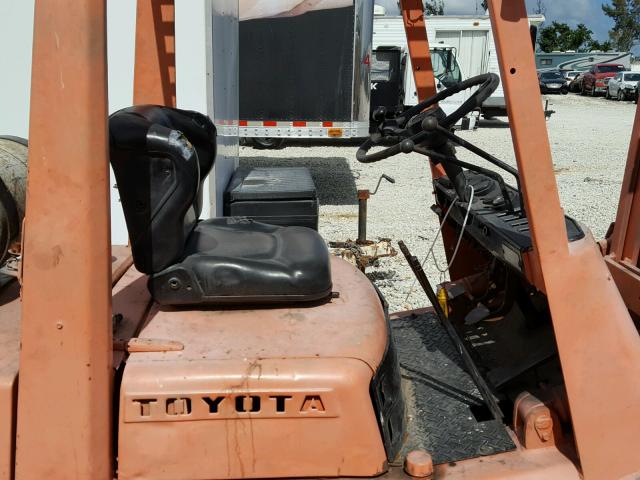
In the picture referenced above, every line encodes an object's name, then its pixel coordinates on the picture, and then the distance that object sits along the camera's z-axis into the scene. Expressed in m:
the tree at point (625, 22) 62.22
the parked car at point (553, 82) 36.28
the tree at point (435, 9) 39.09
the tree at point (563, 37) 60.53
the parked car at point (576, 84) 38.03
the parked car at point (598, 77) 34.88
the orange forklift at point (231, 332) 1.66
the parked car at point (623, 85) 31.44
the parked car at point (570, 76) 38.33
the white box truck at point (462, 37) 21.03
